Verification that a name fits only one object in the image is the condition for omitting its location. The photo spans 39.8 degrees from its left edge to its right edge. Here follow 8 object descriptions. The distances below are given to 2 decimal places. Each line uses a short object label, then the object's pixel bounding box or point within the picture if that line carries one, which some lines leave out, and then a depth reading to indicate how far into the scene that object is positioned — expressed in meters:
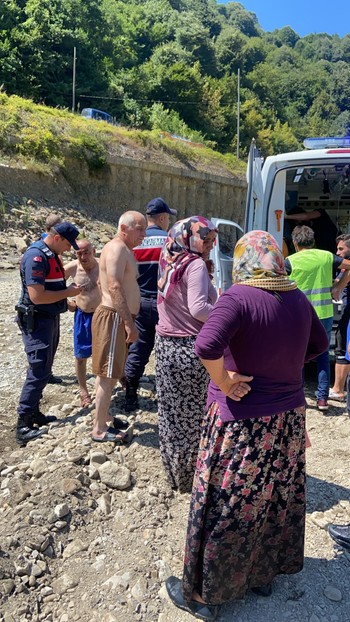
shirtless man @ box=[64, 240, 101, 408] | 4.28
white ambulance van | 4.69
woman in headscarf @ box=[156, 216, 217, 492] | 2.70
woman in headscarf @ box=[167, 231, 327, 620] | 1.90
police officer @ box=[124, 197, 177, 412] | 3.99
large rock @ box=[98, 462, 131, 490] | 3.07
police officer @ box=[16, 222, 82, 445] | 3.59
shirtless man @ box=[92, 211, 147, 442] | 3.31
